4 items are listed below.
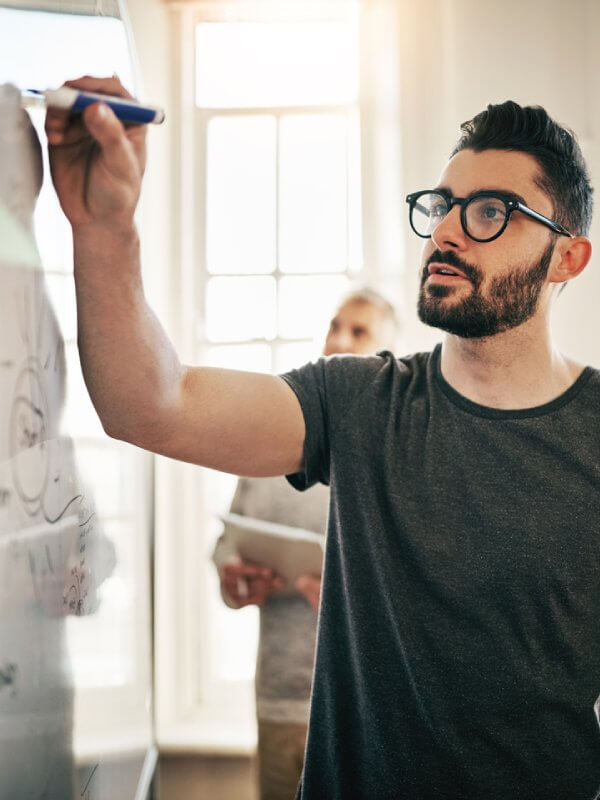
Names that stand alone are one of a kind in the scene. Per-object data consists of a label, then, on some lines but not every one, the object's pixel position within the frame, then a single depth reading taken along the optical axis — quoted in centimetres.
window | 264
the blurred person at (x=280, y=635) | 181
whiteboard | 58
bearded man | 98
